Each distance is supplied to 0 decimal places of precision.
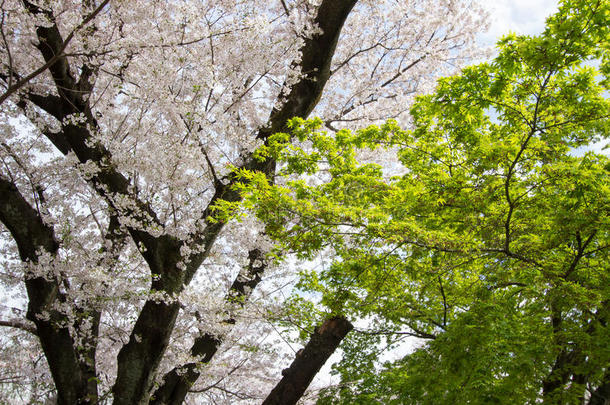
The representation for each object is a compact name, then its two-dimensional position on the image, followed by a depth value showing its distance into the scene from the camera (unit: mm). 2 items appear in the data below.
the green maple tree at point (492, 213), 3977
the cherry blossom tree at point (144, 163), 5348
